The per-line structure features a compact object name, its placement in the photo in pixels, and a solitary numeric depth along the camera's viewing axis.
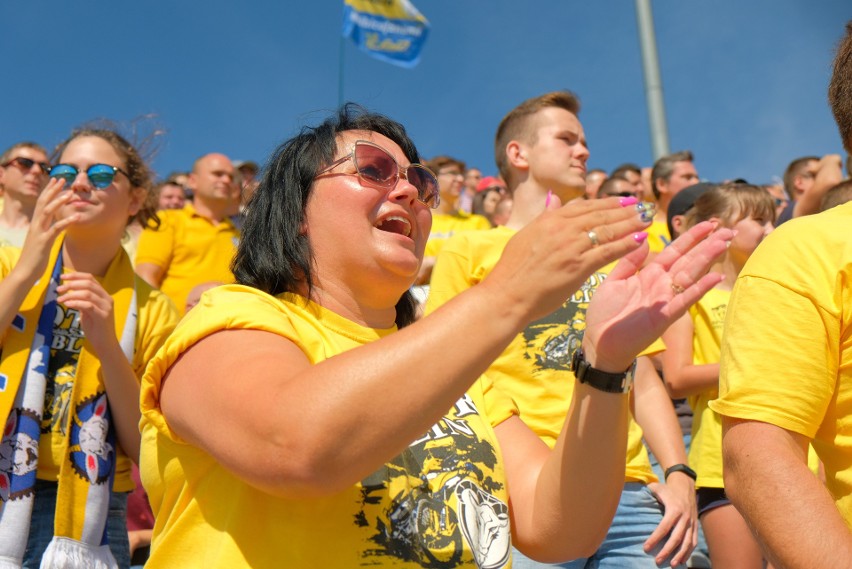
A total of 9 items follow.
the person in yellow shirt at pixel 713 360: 3.58
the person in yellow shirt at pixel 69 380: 3.01
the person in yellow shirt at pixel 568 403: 3.00
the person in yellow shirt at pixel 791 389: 1.65
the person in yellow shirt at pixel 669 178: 6.90
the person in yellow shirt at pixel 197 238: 6.18
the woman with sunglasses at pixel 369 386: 1.40
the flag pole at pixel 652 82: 9.46
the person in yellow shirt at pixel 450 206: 7.61
